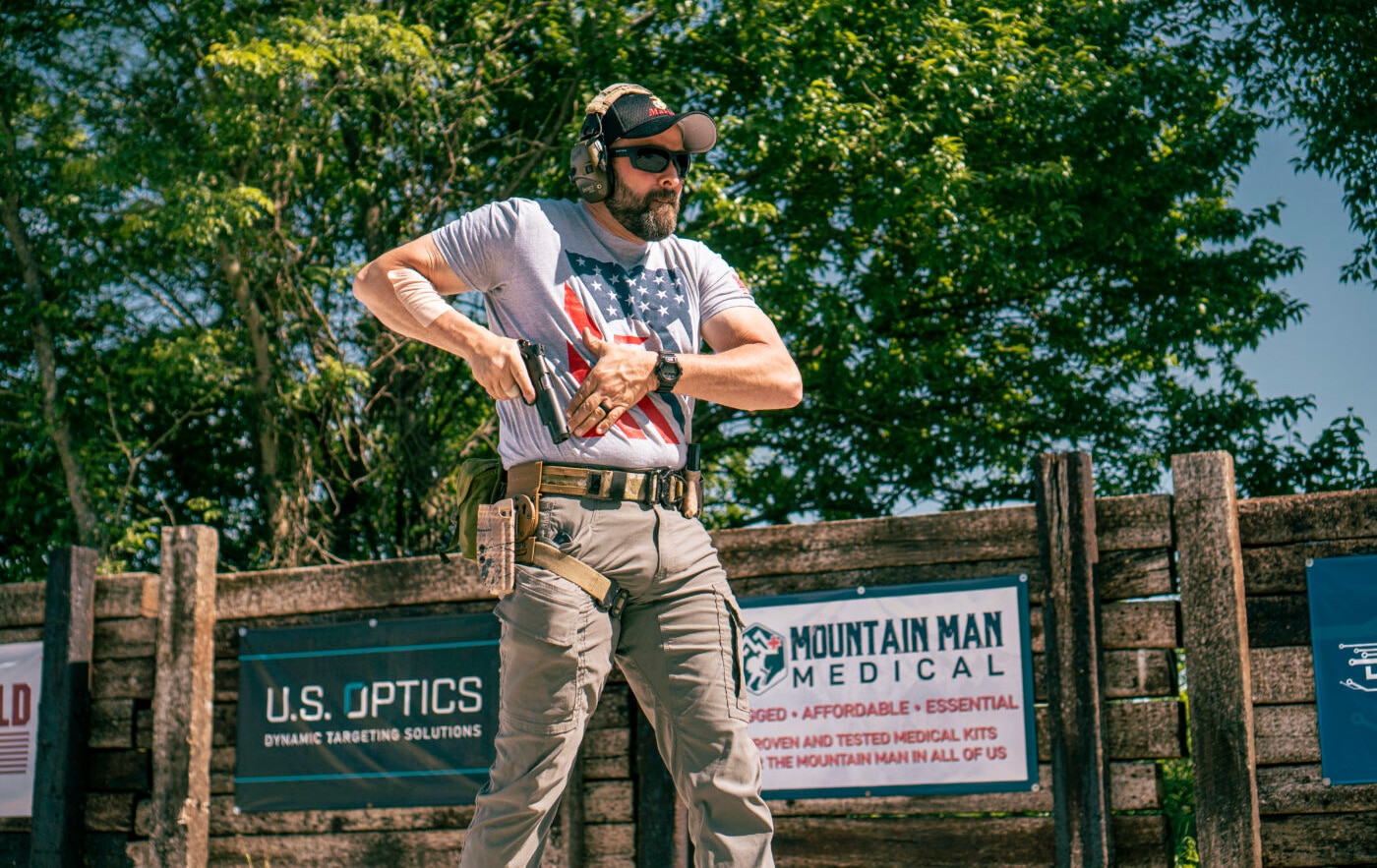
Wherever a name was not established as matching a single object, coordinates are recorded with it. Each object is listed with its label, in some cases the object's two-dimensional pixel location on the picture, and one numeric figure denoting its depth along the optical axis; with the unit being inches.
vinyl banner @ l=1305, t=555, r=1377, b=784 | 195.3
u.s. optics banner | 245.3
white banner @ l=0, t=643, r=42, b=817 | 275.1
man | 119.9
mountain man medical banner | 215.5
